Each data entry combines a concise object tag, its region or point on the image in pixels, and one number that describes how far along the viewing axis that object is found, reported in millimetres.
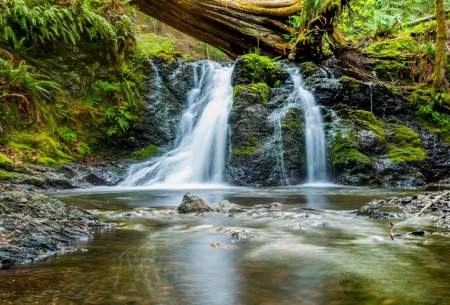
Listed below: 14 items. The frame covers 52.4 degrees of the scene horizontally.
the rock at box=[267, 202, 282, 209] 5727
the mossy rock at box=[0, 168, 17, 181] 7281
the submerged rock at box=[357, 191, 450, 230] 4492
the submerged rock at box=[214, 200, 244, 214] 5312
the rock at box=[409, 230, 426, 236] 3786
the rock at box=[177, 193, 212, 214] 5270
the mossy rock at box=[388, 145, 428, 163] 9570
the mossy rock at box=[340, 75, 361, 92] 10930
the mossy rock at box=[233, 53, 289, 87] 11297
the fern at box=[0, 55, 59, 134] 8461
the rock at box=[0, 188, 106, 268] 2918
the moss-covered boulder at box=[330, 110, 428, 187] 9352
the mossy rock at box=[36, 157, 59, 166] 8662
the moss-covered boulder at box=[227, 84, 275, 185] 9641
